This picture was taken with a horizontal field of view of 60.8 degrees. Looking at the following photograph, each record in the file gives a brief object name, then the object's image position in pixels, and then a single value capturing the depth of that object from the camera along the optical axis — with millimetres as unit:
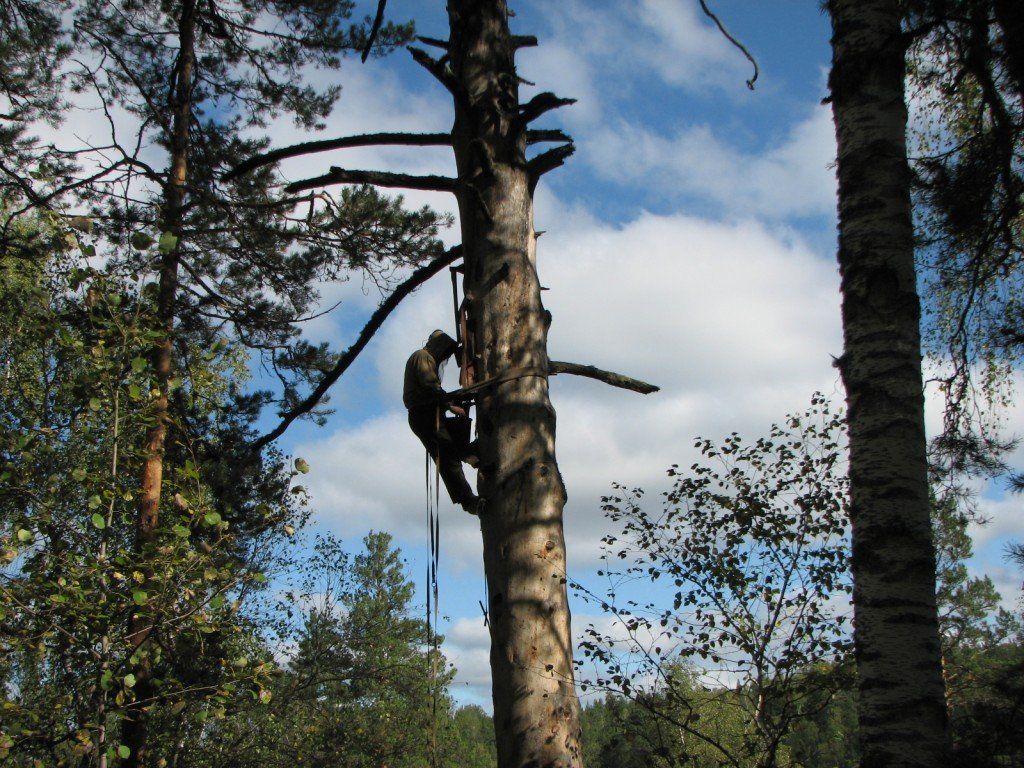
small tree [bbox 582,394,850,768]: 7676
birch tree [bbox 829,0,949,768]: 2754
